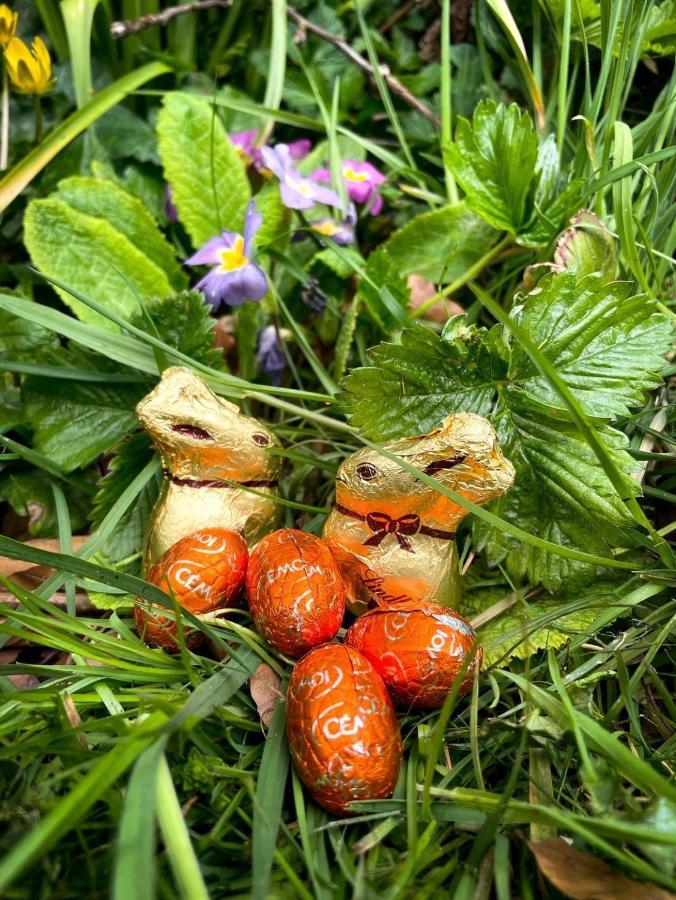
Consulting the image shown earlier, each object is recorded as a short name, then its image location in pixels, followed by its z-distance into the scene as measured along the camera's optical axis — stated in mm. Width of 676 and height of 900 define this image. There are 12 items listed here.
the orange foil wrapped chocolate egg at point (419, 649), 125
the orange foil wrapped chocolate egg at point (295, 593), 129
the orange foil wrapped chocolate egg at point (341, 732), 112
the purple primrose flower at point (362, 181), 211
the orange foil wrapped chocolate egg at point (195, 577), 135
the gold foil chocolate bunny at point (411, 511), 129
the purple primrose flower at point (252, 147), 216
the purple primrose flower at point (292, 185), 183
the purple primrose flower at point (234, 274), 177
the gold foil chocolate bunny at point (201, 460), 146
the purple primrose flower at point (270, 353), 190
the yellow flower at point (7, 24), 180
